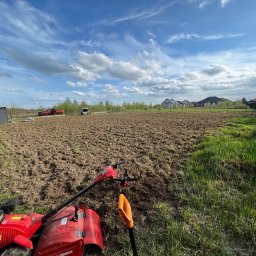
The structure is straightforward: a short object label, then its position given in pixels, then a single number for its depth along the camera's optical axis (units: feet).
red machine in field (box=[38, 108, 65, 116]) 159.33
